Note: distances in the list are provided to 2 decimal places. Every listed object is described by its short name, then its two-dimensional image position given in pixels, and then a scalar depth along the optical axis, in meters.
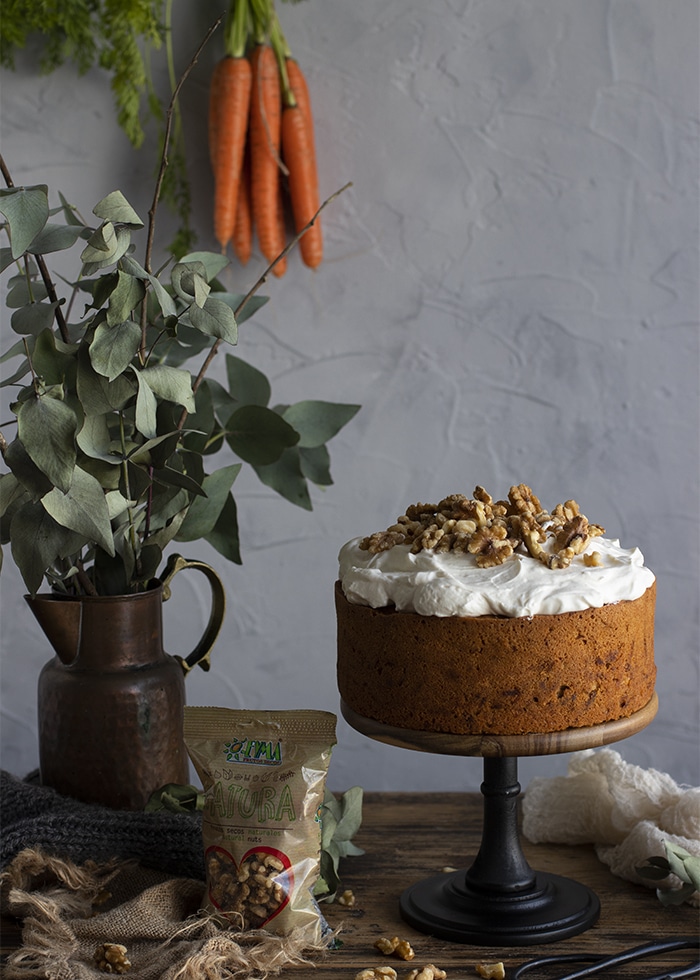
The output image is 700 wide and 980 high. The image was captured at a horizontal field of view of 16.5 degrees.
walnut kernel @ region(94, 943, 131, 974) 1.49
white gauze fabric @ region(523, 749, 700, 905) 1.61
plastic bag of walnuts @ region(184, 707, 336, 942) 1.51
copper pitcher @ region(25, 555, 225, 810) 1.59
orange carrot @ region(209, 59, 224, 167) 2.13
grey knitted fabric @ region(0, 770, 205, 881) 1.57
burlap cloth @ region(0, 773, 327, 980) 1.49
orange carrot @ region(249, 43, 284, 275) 2.13
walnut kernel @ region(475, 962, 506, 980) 1.48
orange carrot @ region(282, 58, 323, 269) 2.14
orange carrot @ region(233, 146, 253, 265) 2.19
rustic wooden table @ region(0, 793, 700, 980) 1.51
